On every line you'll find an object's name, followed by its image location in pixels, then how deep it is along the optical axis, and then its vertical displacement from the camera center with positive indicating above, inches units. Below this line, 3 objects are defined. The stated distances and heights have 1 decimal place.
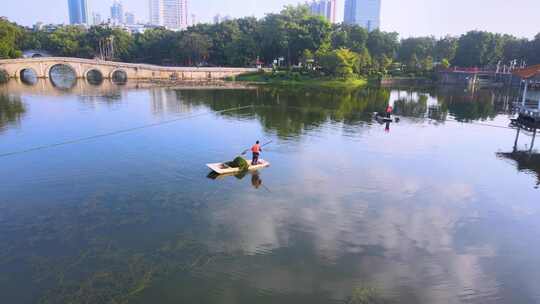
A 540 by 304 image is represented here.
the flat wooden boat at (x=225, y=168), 841.5 -221.3
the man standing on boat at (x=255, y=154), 892.6 -197.0
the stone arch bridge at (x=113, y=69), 3240.7 -18.2
